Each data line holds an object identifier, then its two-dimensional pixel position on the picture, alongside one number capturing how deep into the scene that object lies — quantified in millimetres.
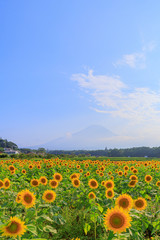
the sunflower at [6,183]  5663
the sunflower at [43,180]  6105
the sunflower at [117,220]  2467
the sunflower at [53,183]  5875
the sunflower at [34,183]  5977
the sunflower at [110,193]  4711
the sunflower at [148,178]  7170
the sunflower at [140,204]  3997
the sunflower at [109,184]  5579
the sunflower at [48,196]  4617
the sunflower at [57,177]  6932
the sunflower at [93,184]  5913
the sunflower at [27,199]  3787
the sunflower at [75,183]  6344
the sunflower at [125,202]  3162
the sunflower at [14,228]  2338
